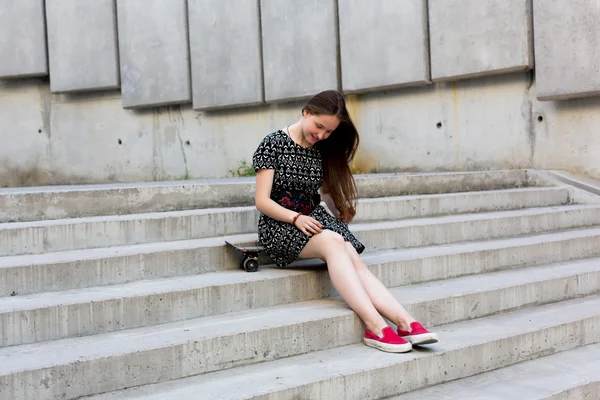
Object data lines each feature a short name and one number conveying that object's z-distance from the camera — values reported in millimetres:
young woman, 3395
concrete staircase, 2900
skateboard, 3854
